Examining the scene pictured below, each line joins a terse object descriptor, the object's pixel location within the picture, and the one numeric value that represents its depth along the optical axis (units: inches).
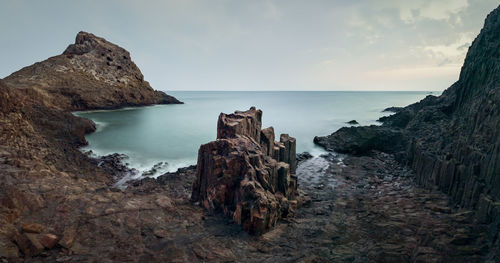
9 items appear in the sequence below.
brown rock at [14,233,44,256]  255.1
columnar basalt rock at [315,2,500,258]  383.4
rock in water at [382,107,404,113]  2914.4
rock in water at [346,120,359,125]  1997.3
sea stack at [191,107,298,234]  377.4
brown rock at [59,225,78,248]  273.9
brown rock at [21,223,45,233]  272.9
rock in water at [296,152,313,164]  964.2
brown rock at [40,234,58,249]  265.4
